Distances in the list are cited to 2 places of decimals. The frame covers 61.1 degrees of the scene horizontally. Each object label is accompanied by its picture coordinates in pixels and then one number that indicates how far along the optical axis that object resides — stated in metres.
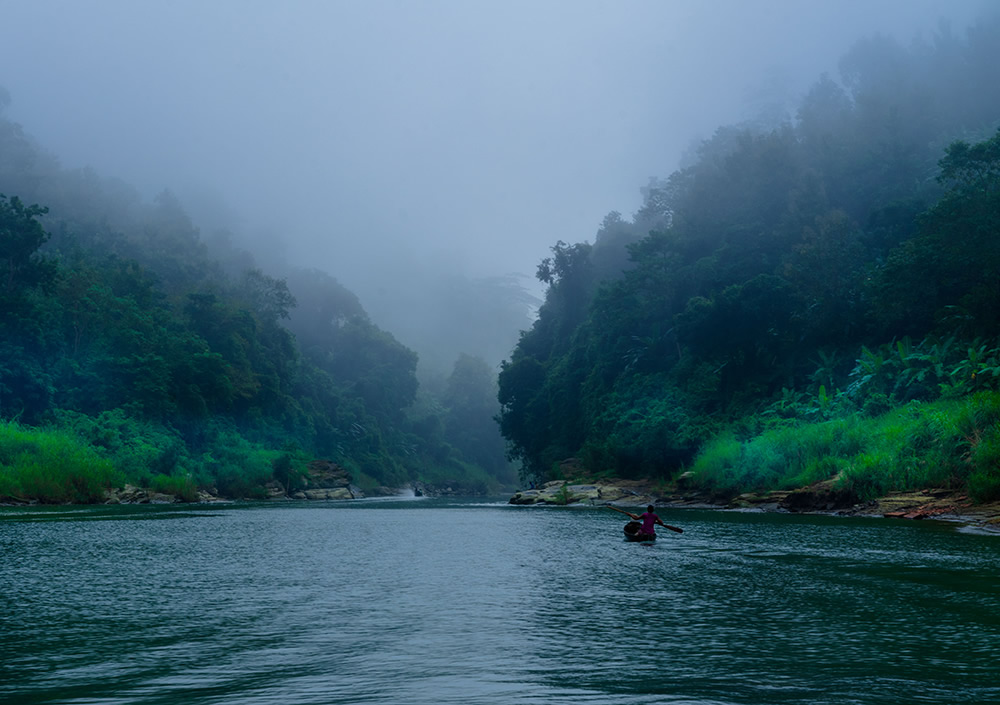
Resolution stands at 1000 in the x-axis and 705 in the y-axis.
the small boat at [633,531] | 27.23
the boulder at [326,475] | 91.81
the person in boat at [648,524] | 27.06
